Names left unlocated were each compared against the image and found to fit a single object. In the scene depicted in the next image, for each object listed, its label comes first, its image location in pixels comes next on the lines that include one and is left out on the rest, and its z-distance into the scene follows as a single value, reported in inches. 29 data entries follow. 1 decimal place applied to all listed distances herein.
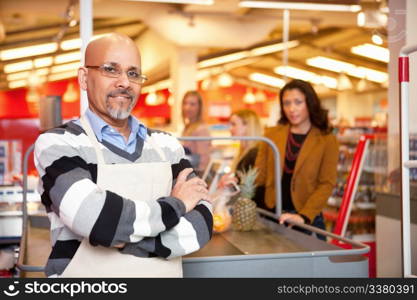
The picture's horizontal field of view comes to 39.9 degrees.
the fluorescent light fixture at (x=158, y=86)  750.5
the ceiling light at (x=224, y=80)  586.9
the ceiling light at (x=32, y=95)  464.4
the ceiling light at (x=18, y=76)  648.4
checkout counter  91.7
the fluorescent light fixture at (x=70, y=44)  510.0
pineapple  120.8
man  66.4
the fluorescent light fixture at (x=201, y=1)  270.1
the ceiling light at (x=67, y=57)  573.1
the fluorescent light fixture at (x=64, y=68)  647.9
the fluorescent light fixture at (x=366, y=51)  586.1
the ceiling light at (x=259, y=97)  758.5
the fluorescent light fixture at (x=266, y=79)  892.6
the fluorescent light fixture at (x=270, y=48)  586.2
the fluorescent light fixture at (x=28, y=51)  511.8
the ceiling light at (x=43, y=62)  578.7
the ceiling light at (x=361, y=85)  642.0
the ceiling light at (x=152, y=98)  631.2
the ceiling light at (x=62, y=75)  720.5
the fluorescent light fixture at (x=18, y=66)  581.3
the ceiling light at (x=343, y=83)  537.9
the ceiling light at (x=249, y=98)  746.0
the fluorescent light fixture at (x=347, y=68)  698.8
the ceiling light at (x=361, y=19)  240.7
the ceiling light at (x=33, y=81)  501.4
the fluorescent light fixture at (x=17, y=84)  718.4
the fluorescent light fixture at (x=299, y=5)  273.4
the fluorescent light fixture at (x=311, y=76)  790.5
